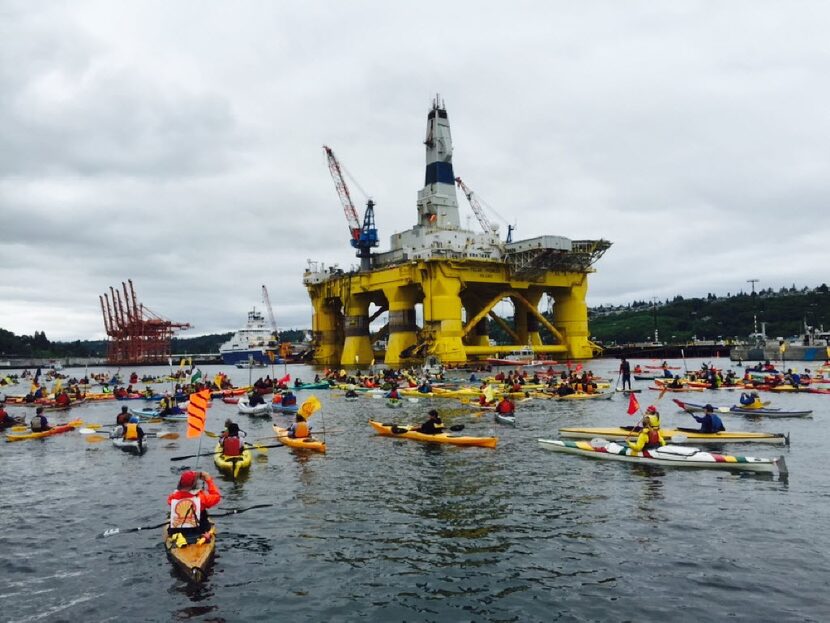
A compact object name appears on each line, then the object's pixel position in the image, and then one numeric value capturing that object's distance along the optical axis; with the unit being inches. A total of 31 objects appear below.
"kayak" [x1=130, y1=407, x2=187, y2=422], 1472.7
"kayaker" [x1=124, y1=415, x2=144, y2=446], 1047.0
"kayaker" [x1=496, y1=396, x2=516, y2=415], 1235.2
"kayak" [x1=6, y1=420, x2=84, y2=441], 1195.9
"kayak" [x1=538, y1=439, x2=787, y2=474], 764.6
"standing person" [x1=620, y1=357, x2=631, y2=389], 1798.8
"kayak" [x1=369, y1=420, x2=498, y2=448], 984.9
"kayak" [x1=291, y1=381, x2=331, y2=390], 2207.2
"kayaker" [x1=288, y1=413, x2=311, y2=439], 1021.2
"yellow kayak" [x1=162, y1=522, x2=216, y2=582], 475.5
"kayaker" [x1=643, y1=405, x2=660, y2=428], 881.9
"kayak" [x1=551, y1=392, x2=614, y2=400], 1648.6
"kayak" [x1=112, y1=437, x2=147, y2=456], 1034.7
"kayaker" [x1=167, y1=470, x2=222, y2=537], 517.7
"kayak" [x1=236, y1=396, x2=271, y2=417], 1528.1
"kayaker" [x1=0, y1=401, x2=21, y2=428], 1325.0
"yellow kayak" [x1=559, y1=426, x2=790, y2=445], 954.7
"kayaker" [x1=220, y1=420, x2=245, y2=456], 853.8
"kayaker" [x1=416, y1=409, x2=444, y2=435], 1048.8
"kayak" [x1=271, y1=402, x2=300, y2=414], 1537.5
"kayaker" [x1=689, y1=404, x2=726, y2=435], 964.0
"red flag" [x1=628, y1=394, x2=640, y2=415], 1024.5
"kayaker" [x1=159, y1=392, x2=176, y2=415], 1482.5
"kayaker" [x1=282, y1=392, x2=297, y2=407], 1558.8
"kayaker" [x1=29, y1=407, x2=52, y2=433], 1227.2
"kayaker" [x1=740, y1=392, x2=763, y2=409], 1300.4
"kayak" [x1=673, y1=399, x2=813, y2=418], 1251.1
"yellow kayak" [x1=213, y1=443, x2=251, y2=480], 834.2
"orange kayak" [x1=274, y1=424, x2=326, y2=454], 991.3
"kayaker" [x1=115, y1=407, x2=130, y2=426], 1120.8
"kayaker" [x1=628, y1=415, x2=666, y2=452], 840.3
